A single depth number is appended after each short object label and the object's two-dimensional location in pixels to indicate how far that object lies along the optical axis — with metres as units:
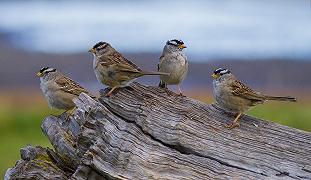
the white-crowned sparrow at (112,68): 13.66
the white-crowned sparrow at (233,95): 13.02
